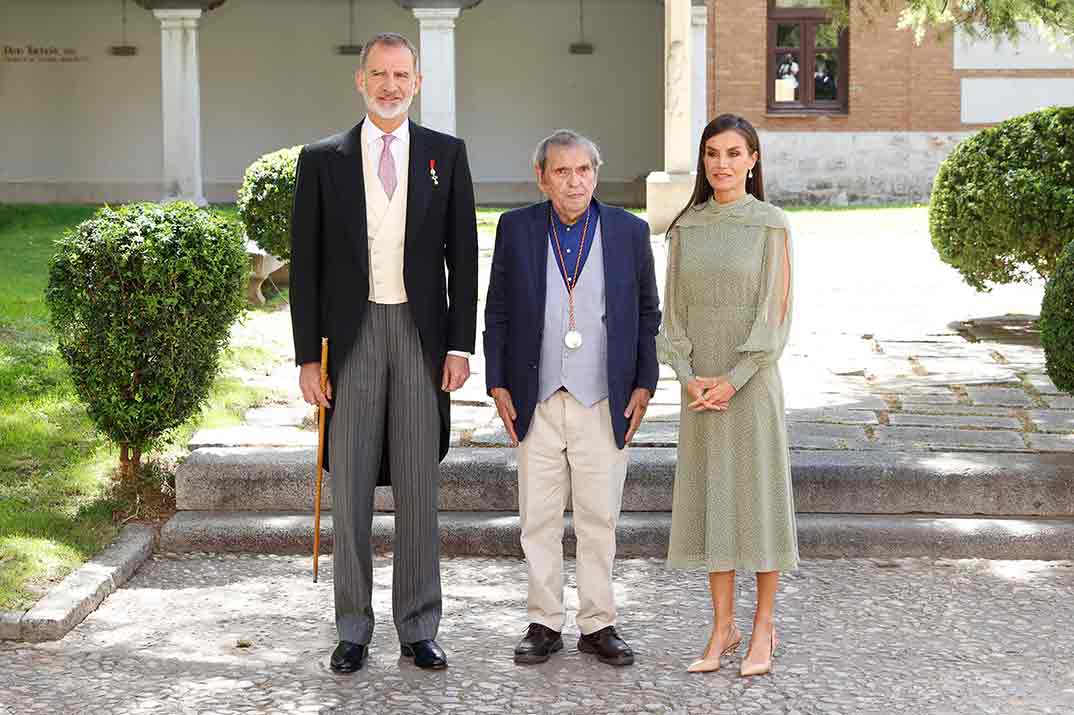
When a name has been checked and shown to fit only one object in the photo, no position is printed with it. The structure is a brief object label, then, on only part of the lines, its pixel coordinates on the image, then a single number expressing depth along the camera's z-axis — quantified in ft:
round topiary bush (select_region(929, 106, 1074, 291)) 30.91
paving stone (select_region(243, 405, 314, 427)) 24.09
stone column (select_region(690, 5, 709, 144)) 67.36
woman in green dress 14.98
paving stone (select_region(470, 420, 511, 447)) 22.25
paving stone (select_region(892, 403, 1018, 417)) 24.75
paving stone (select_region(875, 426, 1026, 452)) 22.02
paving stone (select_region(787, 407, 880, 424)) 24.11
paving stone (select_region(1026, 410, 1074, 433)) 23.43
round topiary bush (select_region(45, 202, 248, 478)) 20.35
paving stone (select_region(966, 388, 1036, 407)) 25.64
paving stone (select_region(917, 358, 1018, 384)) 27.91
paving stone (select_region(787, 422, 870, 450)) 21.98
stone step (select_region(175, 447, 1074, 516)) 20.33
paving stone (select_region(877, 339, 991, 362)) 30.76
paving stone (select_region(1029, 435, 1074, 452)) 21.91
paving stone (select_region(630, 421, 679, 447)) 22.11
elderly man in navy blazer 15.20
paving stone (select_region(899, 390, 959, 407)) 25.81
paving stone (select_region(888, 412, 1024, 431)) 23.72
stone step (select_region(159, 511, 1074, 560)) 19.49
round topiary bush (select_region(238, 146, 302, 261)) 36.91
